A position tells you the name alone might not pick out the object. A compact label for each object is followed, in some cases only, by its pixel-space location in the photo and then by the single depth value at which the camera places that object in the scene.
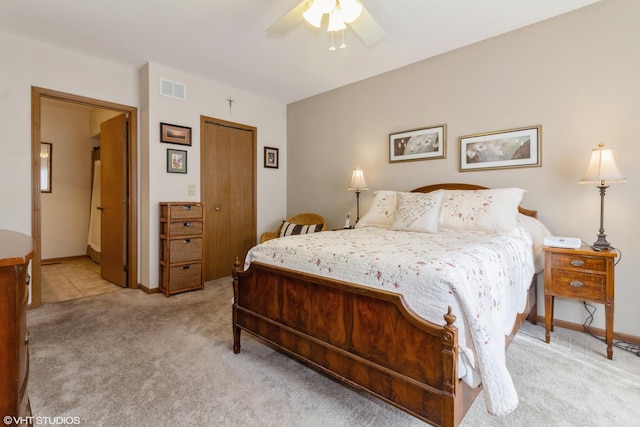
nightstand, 2.09
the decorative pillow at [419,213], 2.58
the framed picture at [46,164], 5.08
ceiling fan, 2.00
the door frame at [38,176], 3.04
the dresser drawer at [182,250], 3.44
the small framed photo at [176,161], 3.66
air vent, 3.59
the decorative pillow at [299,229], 4.07
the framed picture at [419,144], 3.29
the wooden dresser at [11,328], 0.85
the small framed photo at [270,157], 4.71
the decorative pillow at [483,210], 2.45
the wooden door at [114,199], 3.73
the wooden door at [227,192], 4.09
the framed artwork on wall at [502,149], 2.72
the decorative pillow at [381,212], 3.12
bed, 1.22
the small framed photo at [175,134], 3.58
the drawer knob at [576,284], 2.19
